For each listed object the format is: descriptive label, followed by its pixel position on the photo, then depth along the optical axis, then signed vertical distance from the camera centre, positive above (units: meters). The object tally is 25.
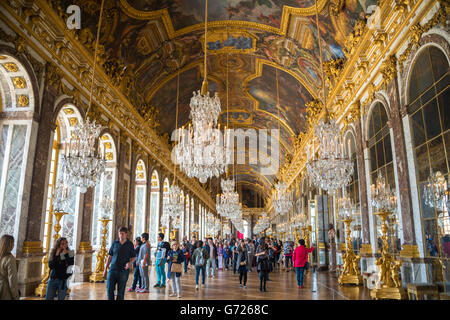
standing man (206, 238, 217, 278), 10.38 -0.73
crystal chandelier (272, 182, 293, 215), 14.22 +1.49
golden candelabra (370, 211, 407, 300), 6.26 -0.88
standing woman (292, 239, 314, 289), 8.45 -0.72
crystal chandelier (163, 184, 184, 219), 12.98 +1.16
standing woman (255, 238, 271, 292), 7.83 -0.75
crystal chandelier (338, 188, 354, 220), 8.37 +0.71
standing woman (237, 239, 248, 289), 8.32 -0.73
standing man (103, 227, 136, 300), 4.89 -0.46
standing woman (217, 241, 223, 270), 15.08 -1.09
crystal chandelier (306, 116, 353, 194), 6.01 +1.31
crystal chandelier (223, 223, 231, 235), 41.52 +0.59
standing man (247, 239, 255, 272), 10.54 -0.58
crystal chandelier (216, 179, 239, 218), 13.17 +1.37
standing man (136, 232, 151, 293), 7.45 -0.63
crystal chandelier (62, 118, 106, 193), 6.10 +1.38
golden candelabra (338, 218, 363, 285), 8.75 -1.01
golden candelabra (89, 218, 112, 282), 9.15 -0.86
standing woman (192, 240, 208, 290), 8.23 -0.65
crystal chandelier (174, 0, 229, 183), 6.62 +1.82
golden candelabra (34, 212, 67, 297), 6.62 -0.90
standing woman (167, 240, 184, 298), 6.84 -0.66
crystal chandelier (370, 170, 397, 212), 6.41 +0.68
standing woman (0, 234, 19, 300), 3.50 -0.47
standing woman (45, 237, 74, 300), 4.54 -0.51
